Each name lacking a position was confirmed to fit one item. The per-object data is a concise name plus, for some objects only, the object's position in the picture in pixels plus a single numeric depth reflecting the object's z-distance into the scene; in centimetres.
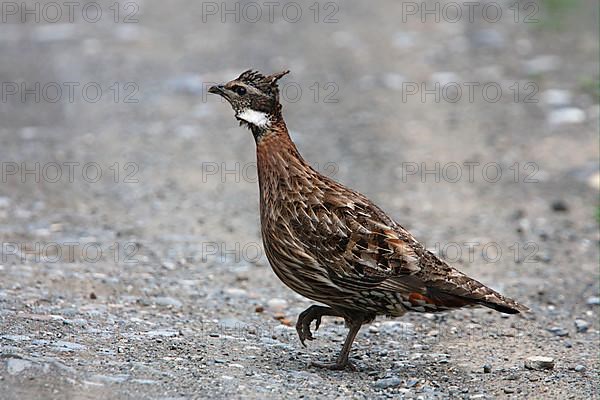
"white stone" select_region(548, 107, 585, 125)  2487
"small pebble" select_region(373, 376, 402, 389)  1284
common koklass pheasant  1312
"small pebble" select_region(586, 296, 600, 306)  1673
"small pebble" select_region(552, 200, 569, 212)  2089
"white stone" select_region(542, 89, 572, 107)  2589
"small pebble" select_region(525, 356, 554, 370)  1367
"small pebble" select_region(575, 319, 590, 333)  1573
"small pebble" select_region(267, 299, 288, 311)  1650
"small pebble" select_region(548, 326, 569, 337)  1548
